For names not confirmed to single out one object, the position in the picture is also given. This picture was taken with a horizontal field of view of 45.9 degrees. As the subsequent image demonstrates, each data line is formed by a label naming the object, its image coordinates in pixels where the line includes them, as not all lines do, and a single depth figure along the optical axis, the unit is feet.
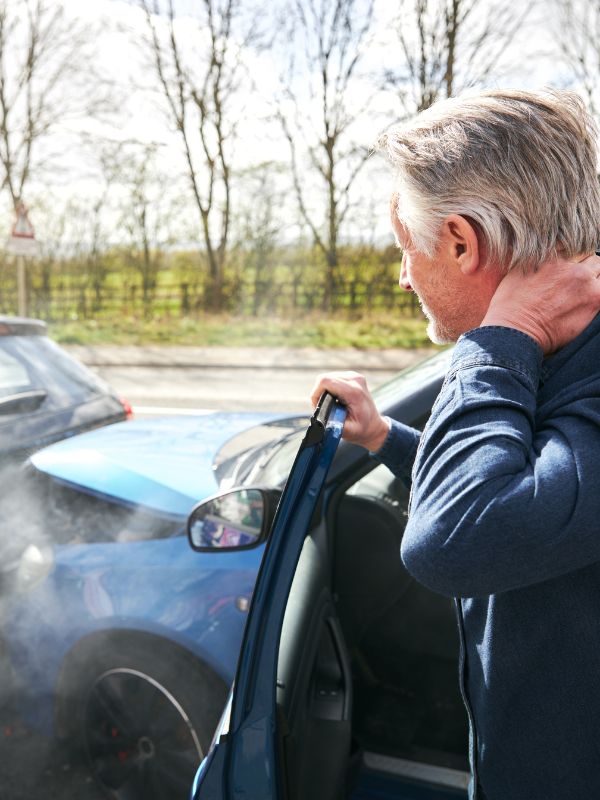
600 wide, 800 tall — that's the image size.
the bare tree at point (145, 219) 54.95
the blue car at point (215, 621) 5.74
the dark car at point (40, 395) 9.84
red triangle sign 35.94
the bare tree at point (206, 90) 53.72
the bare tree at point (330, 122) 51.67
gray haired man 2.83
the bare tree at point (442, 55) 47.15
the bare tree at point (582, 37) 46.47
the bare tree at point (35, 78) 53.67
